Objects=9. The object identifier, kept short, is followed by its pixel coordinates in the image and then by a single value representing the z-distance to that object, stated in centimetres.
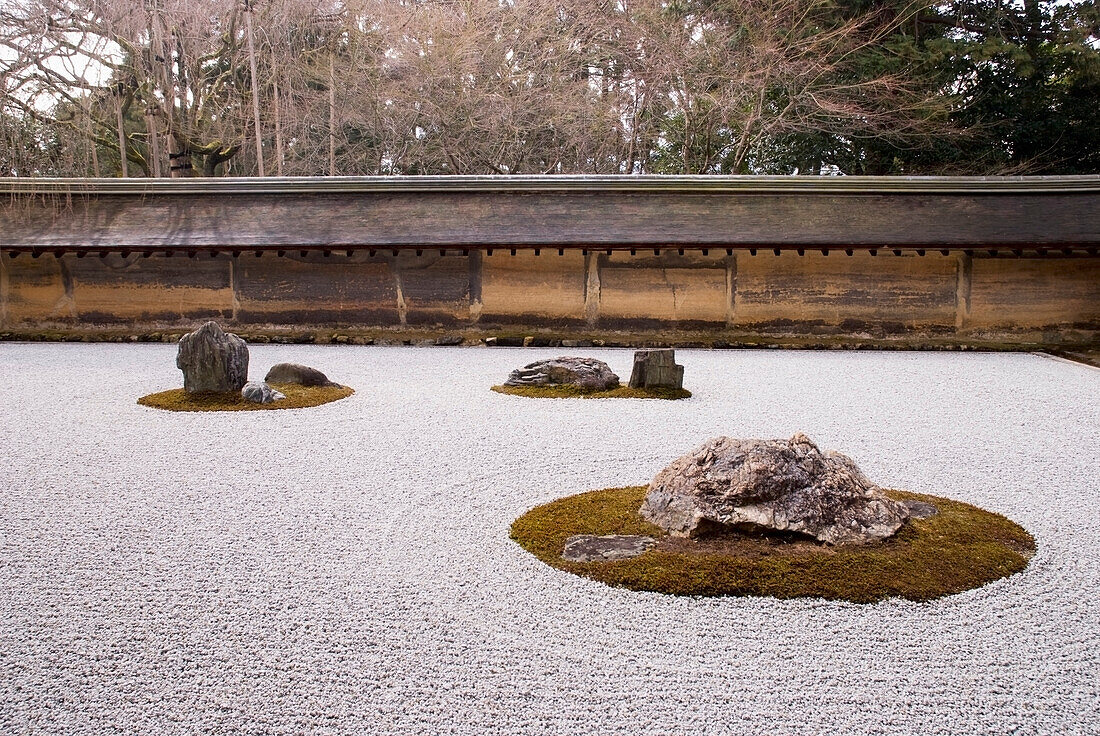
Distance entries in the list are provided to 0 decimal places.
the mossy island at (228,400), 660
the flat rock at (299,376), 763
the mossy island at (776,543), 306
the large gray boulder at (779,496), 344
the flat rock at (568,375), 768
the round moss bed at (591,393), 737
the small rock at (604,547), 333
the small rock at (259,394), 681
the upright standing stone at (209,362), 693
